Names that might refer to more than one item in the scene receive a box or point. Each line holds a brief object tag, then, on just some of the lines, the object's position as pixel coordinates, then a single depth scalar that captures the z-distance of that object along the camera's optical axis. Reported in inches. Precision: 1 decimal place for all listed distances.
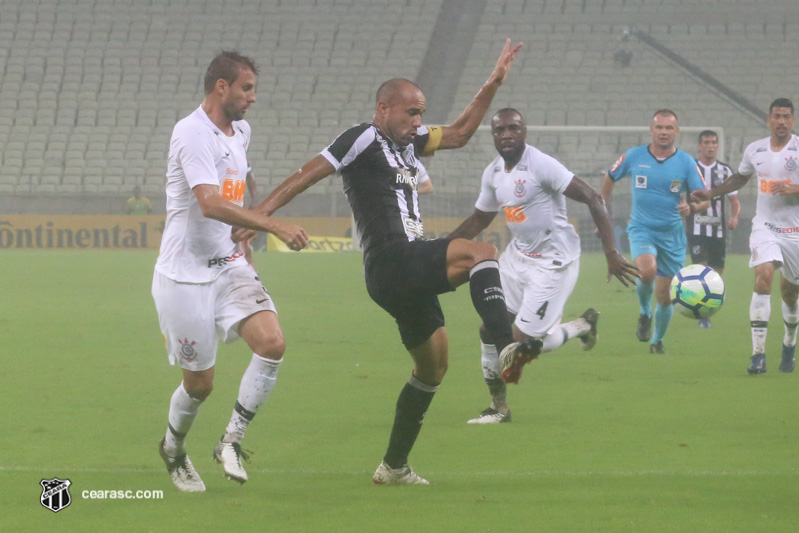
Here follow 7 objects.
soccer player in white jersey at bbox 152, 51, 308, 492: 445.7
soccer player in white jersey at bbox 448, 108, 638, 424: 664.4
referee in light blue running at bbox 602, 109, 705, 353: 924.0
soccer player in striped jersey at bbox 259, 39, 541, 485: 427.8
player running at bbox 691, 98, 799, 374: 778.8
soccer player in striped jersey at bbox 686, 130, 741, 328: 1200.2
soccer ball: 824.9
